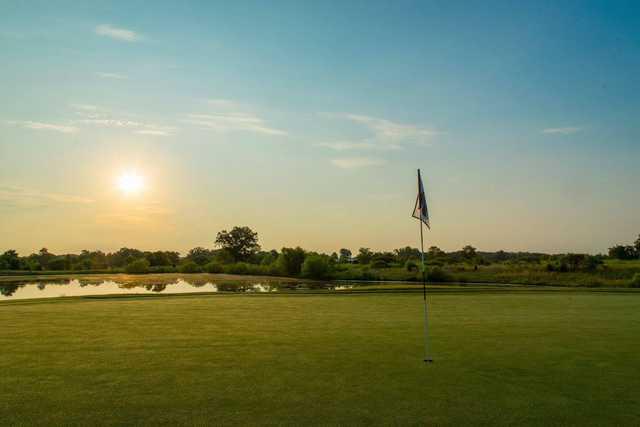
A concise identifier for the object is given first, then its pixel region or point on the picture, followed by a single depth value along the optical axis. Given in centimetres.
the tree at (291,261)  6158
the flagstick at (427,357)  801
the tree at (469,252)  9536
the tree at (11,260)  6988
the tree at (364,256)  10439
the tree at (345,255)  12450
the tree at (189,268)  6675
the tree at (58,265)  7400
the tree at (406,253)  11394
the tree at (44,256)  7882
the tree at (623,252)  8932
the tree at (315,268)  5532
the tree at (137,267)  6359
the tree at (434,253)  10056
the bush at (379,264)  7984
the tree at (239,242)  10738
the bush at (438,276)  4807
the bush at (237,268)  6747
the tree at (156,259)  9124
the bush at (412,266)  6448
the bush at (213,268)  7012
